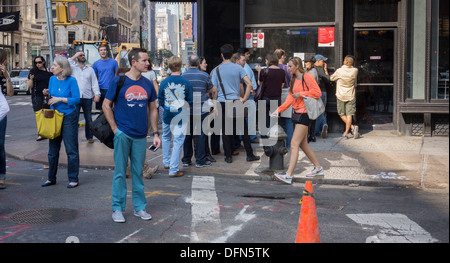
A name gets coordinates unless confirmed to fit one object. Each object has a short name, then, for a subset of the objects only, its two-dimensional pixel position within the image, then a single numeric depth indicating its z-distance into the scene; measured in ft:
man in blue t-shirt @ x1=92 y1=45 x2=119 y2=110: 40.75
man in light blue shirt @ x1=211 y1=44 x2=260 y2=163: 31.68
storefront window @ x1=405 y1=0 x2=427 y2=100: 41.22
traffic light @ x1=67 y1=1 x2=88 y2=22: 67.10
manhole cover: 19.81
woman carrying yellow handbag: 25.57
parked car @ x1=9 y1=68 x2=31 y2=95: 119.34
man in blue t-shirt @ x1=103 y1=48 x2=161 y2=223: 20.01
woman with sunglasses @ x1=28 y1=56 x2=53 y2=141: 34.92
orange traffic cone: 14.53
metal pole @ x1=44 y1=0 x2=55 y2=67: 55.72
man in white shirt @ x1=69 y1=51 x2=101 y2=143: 37.82
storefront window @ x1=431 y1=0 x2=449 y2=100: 40.86
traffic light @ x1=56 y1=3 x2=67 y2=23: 66.28
